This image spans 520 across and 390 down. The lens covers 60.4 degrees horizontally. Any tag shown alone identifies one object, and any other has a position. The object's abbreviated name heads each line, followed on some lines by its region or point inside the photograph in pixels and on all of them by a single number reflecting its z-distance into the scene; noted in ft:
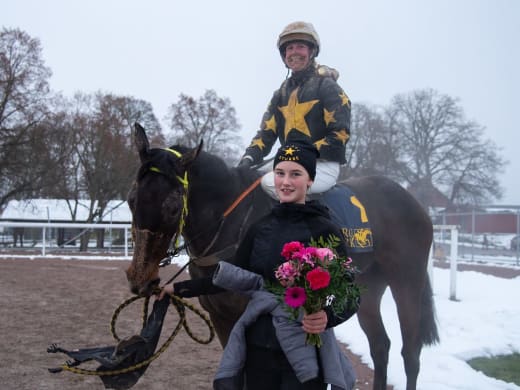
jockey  11.32
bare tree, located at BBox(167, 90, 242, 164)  108.27
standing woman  5.90
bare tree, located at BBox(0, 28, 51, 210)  69.05
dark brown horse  7.55
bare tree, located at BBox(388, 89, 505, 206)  103.45
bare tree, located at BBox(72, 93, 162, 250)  90.07
